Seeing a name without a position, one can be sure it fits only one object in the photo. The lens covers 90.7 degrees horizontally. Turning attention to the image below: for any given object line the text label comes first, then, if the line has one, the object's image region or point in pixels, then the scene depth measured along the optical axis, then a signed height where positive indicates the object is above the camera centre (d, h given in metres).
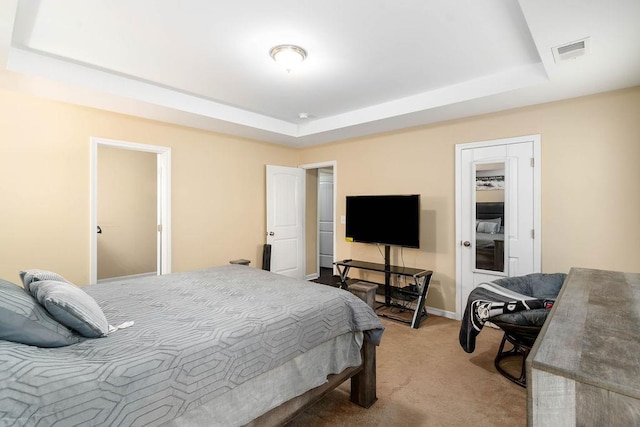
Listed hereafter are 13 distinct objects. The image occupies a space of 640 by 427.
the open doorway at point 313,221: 5.80 -0.14
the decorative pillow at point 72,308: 1.28 -0.40
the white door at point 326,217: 7.01 -0.08
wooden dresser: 0.69 -0.37
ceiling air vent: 2.12 +1.15
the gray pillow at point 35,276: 1.69 -0.35
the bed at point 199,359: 1.00 -0.58
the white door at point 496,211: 3.35 +0.03
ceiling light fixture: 2.52 +1.30
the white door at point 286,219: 5.15 -0.10
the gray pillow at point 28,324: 1.12 -0.41
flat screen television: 3.87 -0.08
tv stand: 3.68 -0.90
